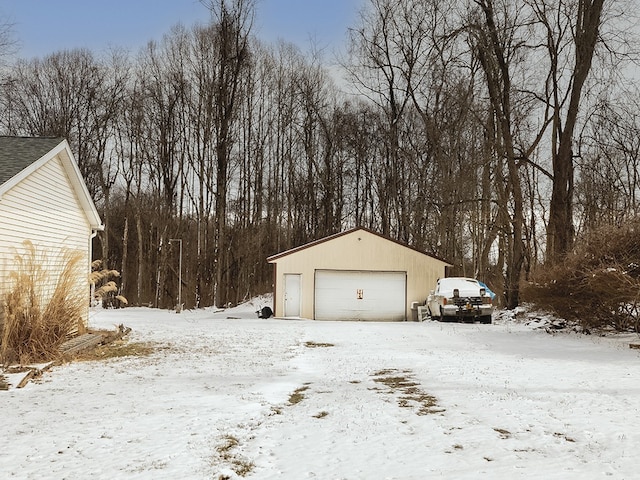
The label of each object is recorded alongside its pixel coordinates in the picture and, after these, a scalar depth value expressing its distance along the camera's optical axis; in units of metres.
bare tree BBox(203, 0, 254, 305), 32.69
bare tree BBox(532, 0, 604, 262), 20.16
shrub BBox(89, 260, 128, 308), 35.59
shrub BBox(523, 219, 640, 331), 12.98
